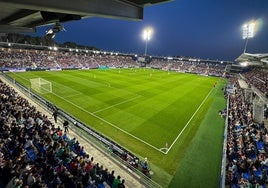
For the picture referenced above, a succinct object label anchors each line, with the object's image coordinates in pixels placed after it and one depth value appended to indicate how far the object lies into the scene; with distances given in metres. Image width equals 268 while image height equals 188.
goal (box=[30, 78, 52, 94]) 30.95
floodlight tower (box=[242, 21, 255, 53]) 38.03
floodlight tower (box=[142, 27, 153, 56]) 69.97
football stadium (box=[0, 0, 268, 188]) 9.99
